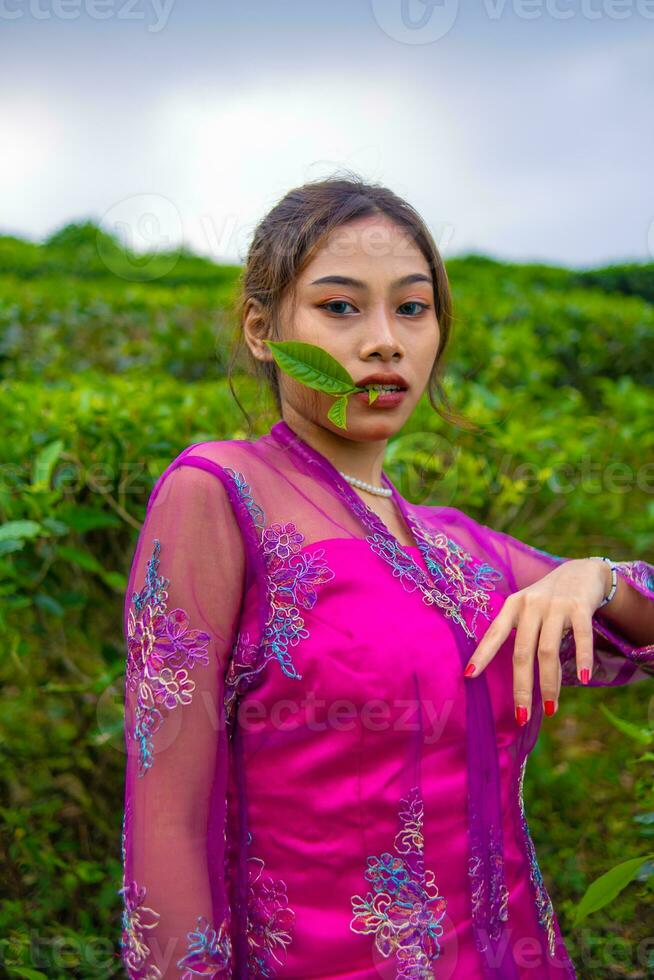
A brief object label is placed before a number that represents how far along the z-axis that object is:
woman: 1.10
